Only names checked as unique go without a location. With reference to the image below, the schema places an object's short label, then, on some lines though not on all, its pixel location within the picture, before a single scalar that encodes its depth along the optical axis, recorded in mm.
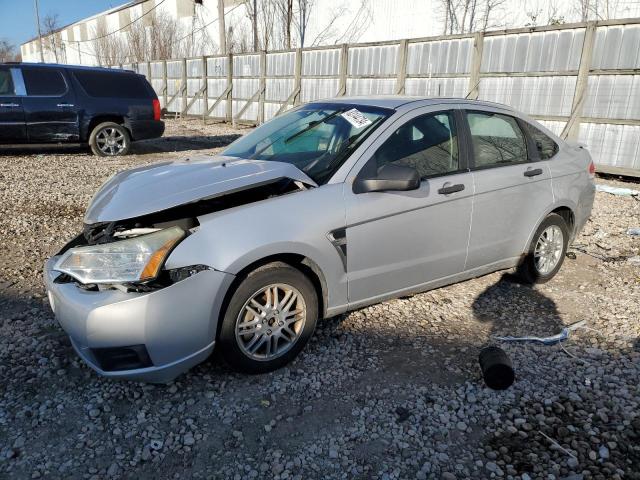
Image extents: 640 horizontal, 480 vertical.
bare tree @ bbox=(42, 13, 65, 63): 55647
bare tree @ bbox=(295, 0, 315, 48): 25156
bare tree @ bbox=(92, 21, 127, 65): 41150
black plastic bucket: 2887
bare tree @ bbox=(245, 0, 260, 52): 26097
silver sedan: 2566
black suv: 9602
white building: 17922
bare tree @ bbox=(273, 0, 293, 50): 25125
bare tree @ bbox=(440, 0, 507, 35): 18203
